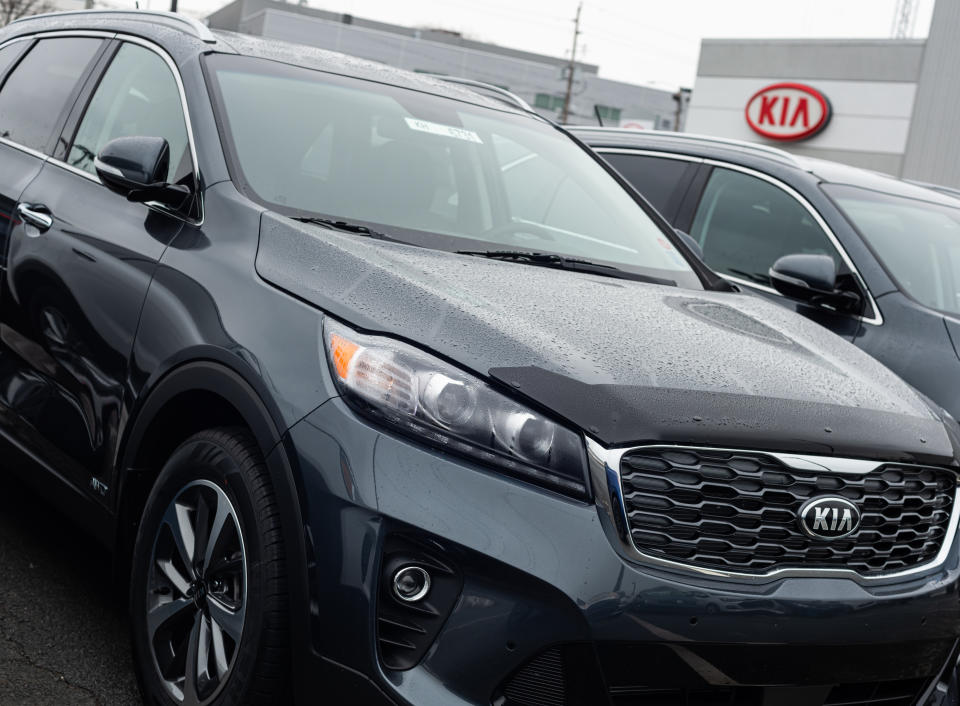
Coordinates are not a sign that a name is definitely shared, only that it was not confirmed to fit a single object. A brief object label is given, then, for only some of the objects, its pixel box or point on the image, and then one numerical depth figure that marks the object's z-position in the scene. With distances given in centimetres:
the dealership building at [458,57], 7362
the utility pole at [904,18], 4897
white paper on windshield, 381
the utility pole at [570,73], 6868
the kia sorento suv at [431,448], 219
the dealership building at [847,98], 2709
